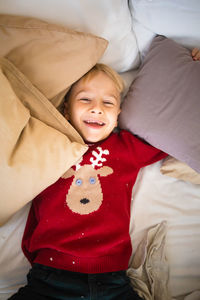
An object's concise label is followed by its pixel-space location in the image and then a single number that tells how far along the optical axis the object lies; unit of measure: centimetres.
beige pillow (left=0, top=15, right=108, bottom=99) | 98
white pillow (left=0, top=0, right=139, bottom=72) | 107
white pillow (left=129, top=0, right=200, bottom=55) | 118
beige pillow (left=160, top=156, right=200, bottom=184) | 118
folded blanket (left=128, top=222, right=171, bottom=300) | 102
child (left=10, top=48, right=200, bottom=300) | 95
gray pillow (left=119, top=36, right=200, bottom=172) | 110
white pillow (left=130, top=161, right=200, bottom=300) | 108
